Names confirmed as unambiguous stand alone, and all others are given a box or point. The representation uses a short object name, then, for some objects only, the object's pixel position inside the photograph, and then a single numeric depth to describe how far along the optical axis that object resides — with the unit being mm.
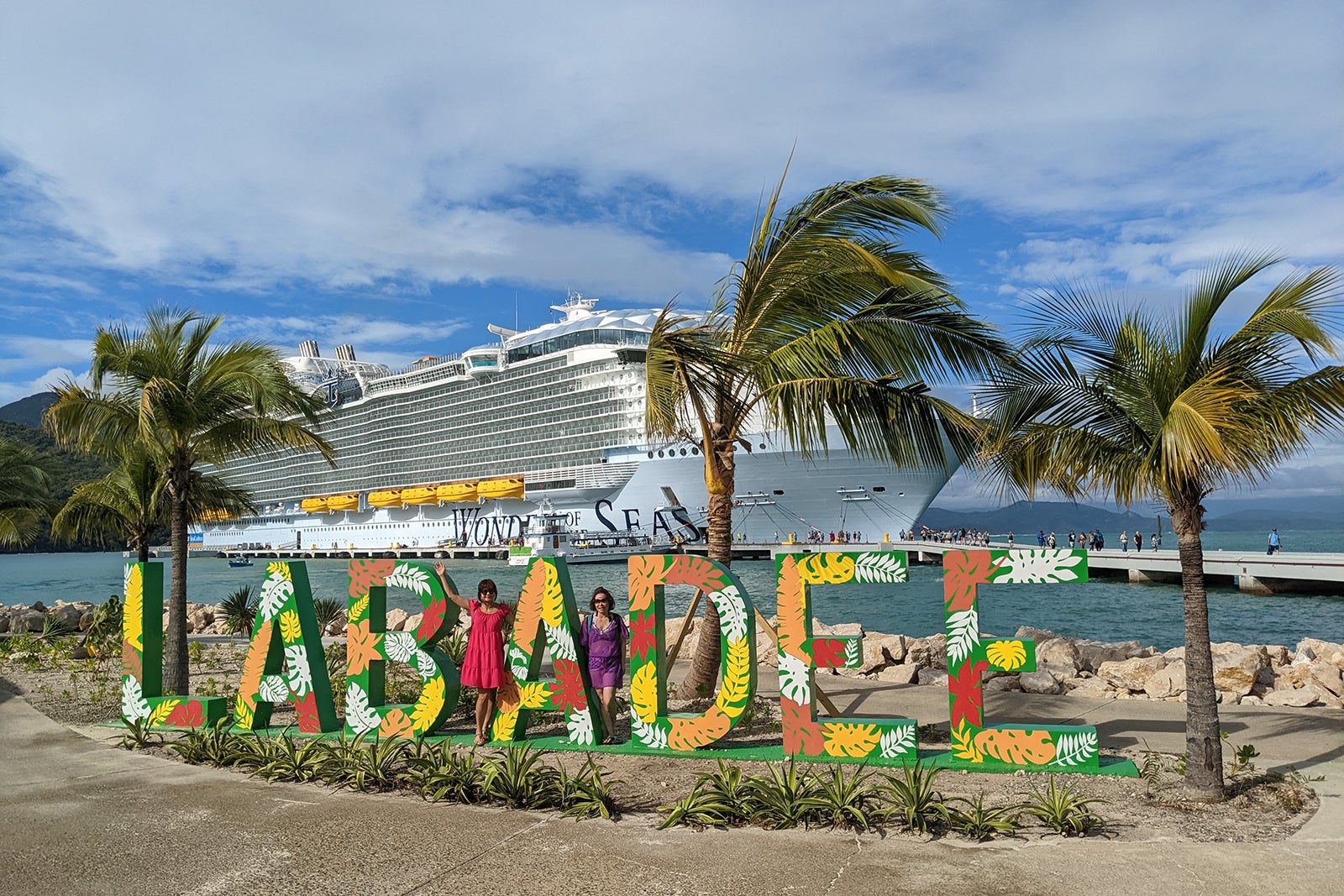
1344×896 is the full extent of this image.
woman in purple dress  7266
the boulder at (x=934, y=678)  10594
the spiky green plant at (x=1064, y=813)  4949
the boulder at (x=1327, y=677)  8977
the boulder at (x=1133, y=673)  9508
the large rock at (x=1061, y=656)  11094
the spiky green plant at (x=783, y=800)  5270
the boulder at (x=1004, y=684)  9805
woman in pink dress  7266
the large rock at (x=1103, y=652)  11859
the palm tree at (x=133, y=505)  15836
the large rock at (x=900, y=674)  10742
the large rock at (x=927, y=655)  11852
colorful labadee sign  6293
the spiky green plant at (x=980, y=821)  4957
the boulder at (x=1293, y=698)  8844
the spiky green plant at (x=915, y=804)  5086
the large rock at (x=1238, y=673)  9367
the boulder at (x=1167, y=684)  9188
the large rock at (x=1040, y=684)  9523
